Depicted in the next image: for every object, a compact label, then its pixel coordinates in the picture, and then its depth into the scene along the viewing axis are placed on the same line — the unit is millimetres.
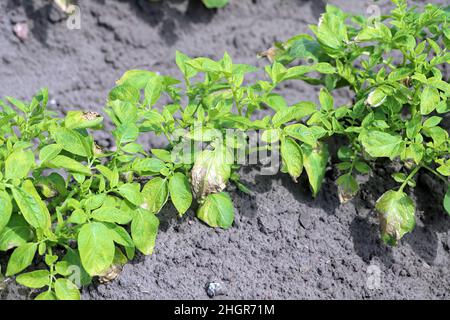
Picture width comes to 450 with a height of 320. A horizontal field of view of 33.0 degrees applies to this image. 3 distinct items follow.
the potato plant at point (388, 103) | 2570
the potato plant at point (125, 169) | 2279
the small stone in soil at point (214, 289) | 2502
